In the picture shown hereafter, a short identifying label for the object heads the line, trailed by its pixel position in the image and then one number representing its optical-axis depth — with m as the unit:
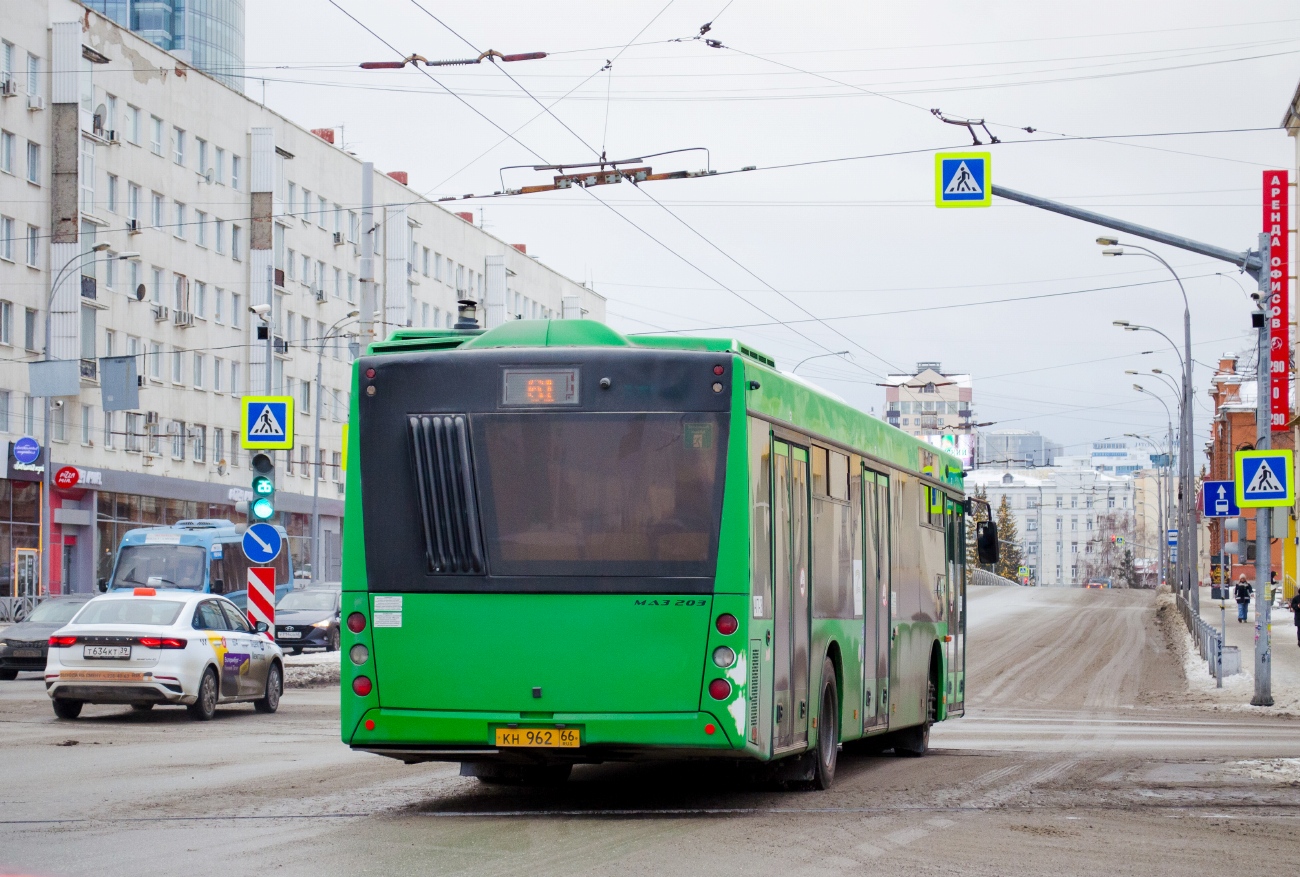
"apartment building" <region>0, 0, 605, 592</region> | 55.00
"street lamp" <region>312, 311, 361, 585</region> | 59.69
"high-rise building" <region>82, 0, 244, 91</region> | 117.88
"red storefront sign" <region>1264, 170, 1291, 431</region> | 53.53
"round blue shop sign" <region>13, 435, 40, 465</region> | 51.98
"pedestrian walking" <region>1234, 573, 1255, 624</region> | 57.59
